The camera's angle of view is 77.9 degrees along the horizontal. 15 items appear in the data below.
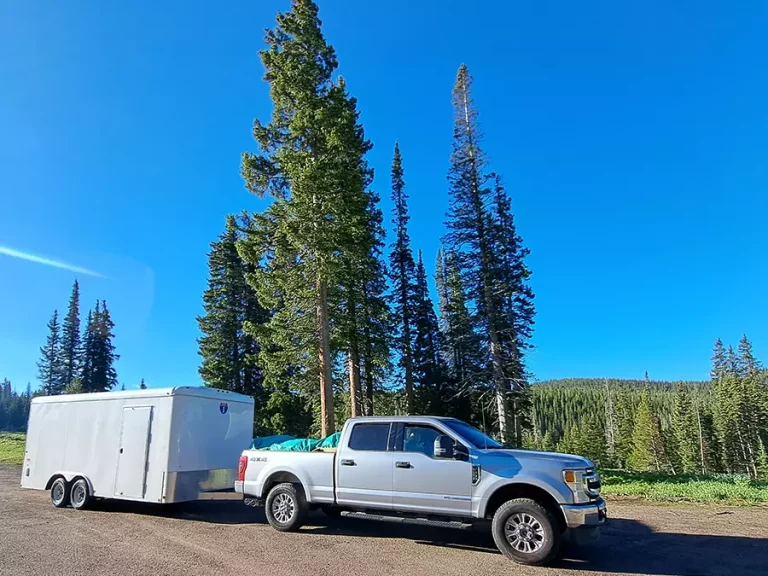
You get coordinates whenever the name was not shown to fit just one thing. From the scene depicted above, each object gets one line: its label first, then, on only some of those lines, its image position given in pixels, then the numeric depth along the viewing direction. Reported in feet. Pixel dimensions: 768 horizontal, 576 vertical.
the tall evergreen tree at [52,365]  206.49
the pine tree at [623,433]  228.28
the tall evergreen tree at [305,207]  56.75
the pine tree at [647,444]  196.85
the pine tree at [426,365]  109.70
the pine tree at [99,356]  180.34
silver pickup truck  22.38
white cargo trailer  34.45
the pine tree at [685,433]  195.31
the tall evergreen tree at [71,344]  200.13
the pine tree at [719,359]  202.11
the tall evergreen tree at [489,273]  78.54
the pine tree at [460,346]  83.46
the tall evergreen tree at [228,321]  105.81
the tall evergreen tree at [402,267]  106.83
